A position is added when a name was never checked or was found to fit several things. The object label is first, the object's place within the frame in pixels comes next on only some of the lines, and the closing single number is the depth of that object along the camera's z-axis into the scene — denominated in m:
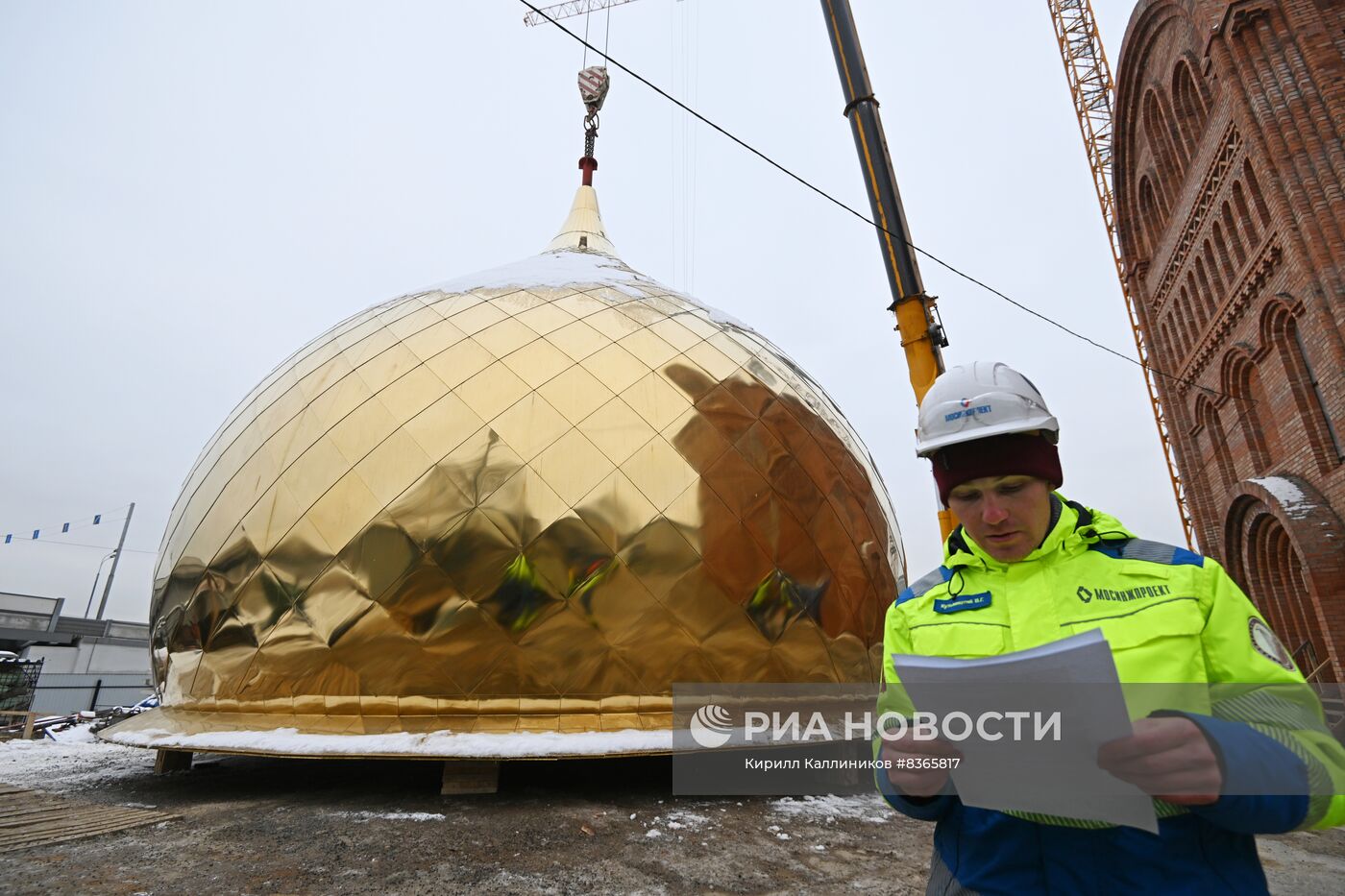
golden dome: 5.03
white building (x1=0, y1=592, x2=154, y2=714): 17.72
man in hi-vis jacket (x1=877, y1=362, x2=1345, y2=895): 1.03
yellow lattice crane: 29.31
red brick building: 10.90
